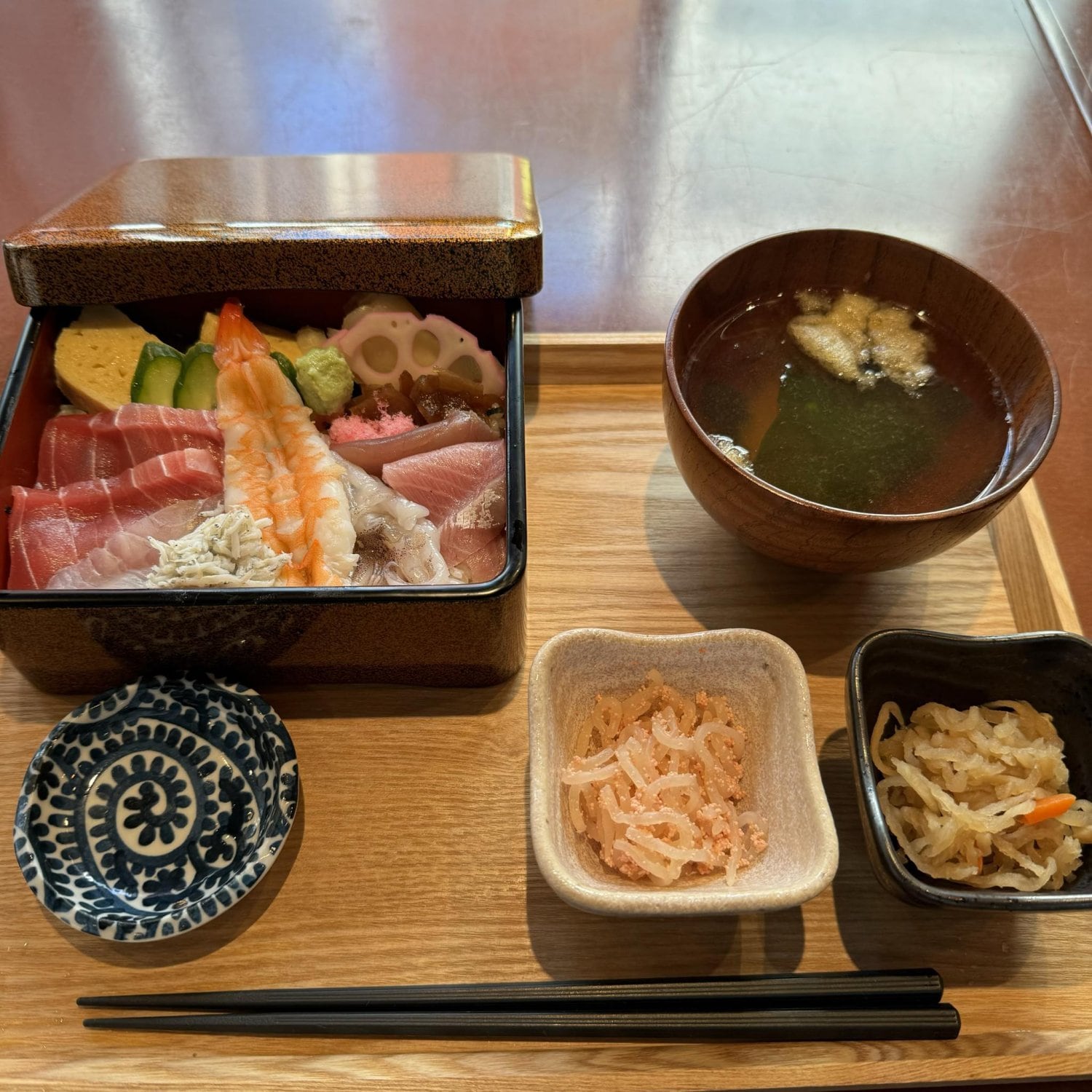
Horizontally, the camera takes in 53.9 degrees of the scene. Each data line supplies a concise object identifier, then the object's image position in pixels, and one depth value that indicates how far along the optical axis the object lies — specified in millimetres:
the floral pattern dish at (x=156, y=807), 285
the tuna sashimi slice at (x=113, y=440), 347
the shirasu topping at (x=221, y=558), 302
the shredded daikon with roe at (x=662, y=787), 289
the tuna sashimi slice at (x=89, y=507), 323
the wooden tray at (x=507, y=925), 281
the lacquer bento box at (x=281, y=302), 296
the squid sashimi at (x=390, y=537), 334
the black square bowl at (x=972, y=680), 295
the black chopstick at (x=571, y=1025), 281
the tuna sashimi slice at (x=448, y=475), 345
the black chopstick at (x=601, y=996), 285
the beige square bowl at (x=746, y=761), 267
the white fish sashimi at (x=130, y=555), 318
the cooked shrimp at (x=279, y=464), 330
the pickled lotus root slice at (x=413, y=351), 368
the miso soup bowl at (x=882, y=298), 305
